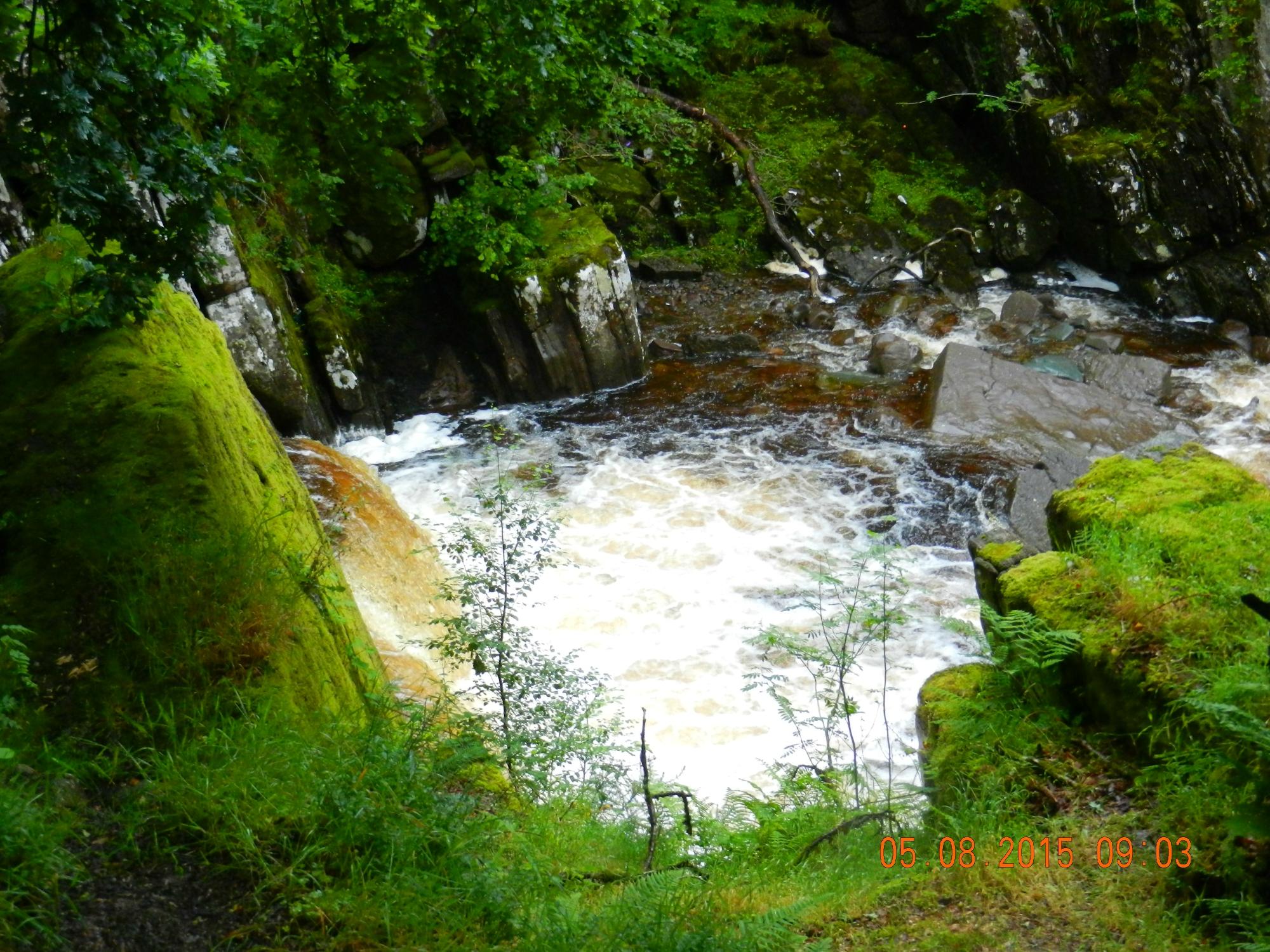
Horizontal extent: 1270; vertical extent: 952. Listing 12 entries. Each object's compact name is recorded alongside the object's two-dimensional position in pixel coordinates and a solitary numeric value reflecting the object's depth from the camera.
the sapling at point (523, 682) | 4.72
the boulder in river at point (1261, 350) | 11.45
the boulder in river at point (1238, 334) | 11.80
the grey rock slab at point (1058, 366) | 11.23
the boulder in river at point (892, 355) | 11.53
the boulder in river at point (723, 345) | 12.32
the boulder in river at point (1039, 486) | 7.79
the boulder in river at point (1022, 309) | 12.53
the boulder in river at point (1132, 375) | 10.69
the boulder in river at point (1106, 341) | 11.89
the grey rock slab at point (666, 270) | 13.92
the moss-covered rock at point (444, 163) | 11.45
